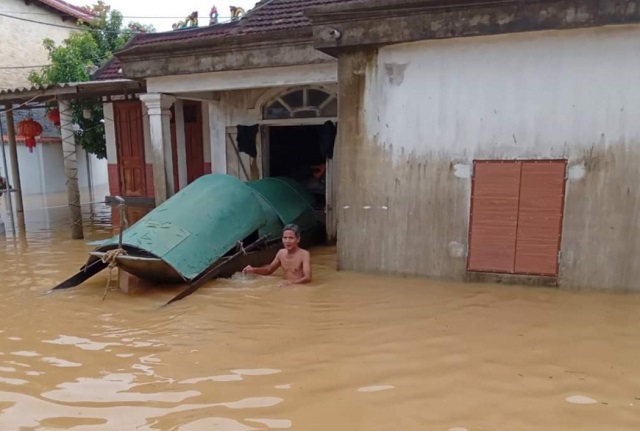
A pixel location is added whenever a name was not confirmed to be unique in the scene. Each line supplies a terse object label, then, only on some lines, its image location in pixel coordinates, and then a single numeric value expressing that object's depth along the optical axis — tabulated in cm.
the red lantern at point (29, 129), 1144
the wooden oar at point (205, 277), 598
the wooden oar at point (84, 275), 646
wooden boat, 600
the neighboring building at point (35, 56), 1997
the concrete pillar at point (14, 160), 1250
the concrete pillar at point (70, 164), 1010
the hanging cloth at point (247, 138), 1005
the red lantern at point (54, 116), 1212
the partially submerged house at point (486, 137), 550
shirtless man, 646
